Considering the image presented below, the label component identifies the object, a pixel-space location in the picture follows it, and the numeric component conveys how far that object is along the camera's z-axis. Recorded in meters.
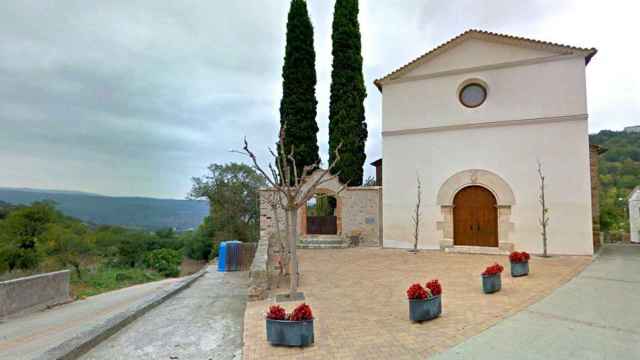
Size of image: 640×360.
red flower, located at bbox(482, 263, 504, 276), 7.86
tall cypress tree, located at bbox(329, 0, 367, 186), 19.31
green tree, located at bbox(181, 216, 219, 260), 28.38
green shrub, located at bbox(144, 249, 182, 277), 30.40
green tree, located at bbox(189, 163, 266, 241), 27.83
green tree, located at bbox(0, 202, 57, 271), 19.16
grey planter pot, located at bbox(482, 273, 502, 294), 7.89
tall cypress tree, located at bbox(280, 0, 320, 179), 20.09
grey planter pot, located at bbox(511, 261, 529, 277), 9.62
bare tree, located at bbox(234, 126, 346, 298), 7.89
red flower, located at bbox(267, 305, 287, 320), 5.44
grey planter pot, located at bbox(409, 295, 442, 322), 6.11
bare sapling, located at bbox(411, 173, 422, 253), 15.80
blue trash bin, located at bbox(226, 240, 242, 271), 15.83
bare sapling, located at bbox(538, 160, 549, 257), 13.49
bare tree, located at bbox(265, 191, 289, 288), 10.34
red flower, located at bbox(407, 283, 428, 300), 6.12
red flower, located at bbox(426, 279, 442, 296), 6.34
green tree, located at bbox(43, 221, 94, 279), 21.70
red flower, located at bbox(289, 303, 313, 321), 5.36
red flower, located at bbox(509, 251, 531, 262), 9.59
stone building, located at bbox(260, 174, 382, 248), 17.34
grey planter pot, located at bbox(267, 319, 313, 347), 5.30
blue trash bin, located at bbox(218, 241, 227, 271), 15.78
